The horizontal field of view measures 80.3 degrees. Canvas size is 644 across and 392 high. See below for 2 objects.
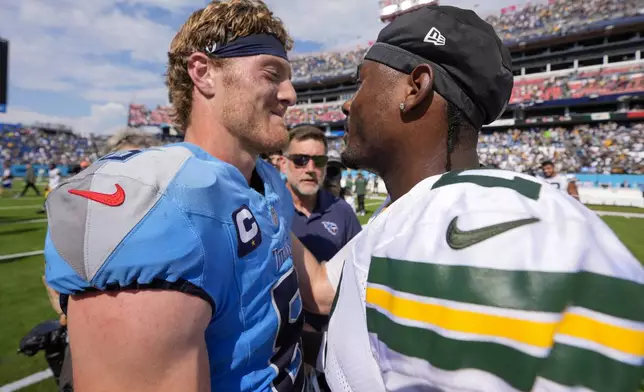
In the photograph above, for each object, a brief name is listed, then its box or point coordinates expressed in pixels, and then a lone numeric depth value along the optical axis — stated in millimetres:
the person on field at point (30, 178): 18578
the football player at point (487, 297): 660
